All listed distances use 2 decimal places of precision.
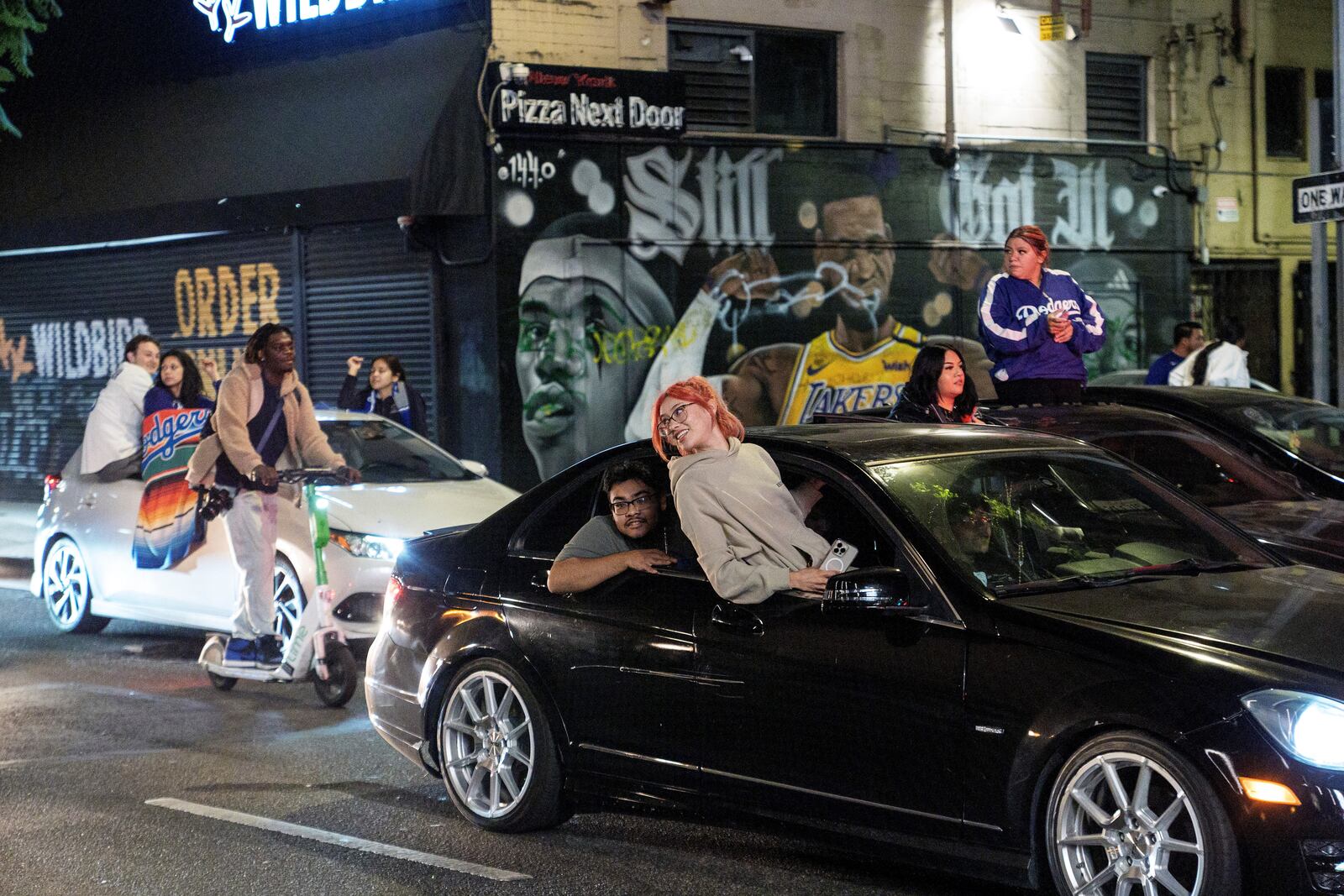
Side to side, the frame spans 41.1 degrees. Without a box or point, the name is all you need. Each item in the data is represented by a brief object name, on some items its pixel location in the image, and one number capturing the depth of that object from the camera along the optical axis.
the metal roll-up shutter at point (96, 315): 19.27
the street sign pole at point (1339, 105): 12.99
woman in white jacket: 13.89
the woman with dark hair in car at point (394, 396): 14.69
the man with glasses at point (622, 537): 6.07
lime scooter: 9.23
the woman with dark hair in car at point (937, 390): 8.35
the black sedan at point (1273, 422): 9.00
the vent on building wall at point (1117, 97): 20.27
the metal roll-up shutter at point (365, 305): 17.53
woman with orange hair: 5.63
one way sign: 12.71
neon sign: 17.86
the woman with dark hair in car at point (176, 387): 11.35
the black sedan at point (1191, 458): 8.37
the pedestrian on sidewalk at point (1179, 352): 14.91
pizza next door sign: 16.58
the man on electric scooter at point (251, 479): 9.55
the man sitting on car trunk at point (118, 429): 11.49
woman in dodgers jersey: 9.34
